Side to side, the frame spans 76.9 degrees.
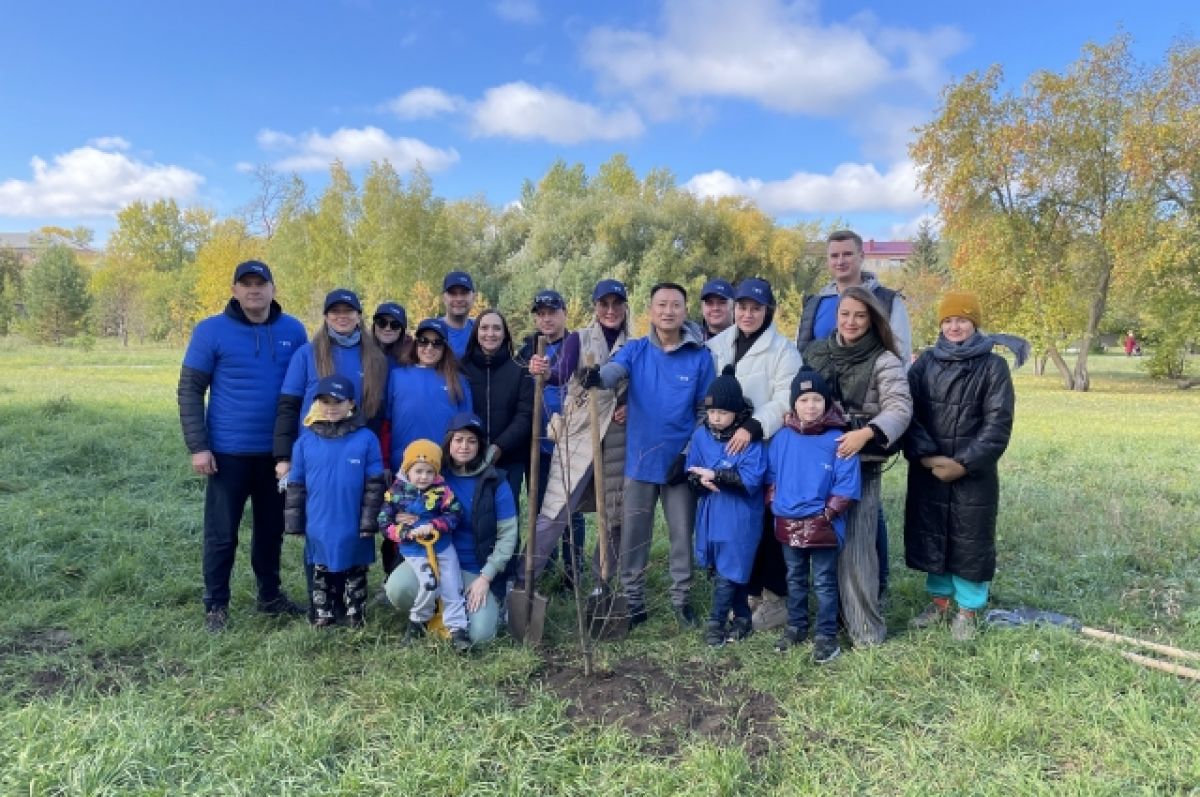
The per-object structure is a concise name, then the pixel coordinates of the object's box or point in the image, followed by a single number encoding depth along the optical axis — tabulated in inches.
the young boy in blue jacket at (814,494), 157.4
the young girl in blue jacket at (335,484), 167.2
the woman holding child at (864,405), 159.5
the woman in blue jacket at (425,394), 178.7
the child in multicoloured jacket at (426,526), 165.2
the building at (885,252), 3260.8
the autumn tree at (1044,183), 844.0
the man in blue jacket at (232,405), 174.1
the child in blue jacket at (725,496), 164.7
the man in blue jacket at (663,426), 177.2
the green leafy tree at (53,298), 1610.5
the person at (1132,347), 1973.4
